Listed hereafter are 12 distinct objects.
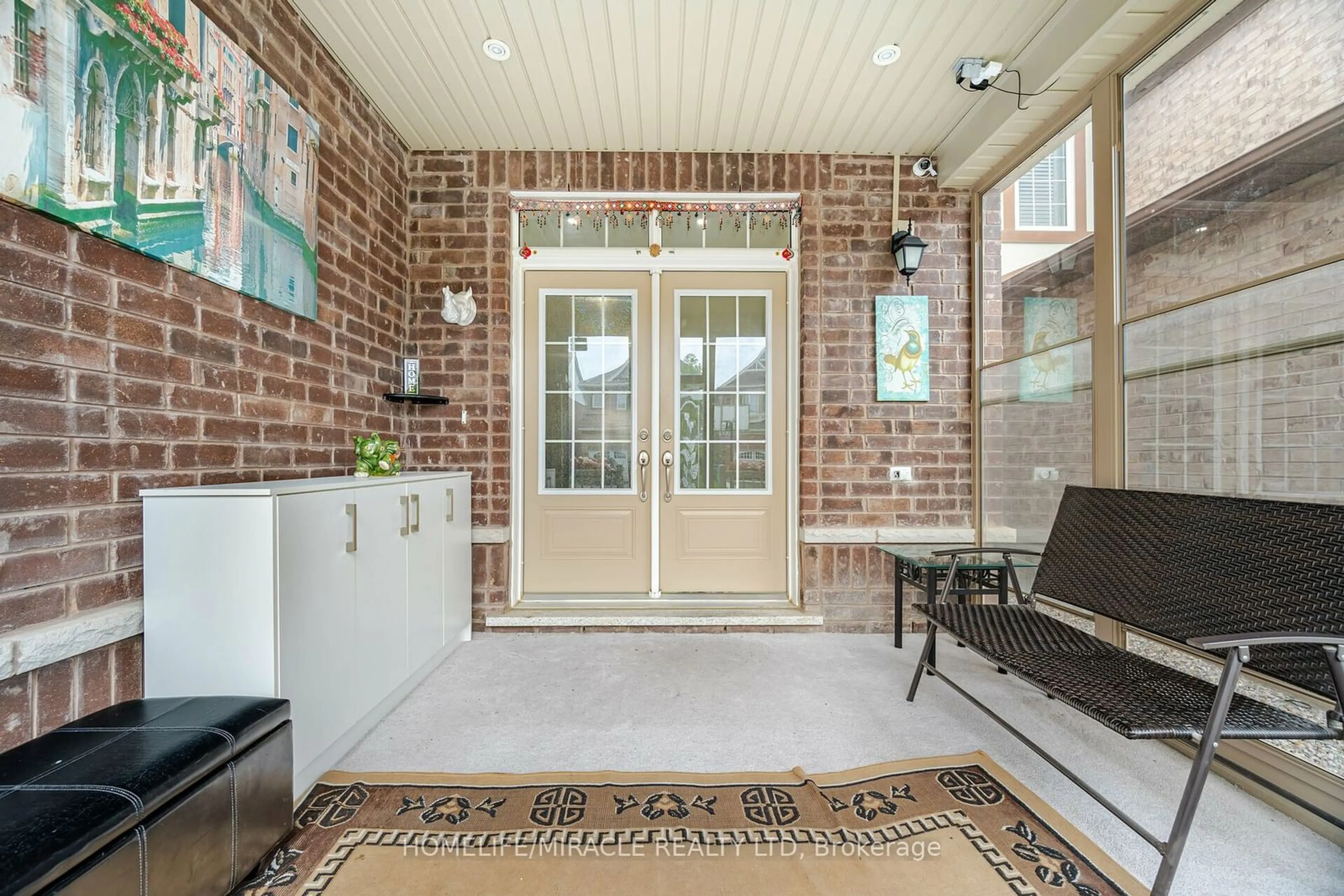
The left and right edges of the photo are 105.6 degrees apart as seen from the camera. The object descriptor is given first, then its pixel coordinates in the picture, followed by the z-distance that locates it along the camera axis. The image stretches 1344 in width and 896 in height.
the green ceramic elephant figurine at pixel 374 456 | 2.44
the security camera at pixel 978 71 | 2.52
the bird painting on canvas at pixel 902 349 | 3.34
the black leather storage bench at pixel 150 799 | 0.91
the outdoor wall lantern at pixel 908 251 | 3.22
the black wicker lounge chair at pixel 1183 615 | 1.27
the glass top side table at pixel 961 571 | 2.60
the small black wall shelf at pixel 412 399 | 2.97
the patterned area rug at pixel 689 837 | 1.36
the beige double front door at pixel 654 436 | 3.49
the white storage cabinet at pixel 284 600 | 1.53
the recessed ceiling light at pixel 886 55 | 2.44
